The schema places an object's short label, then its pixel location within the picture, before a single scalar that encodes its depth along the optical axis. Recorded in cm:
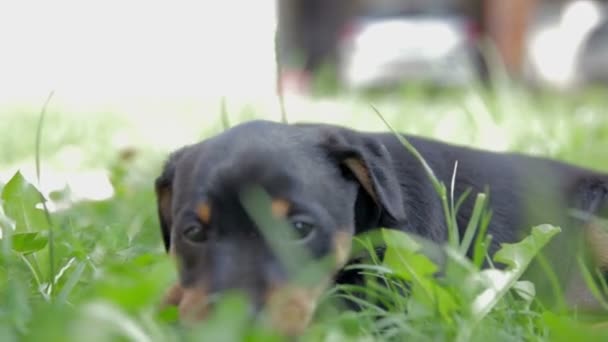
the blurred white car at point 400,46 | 1670
